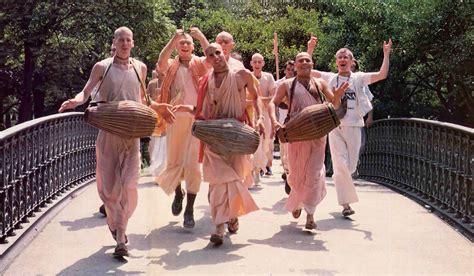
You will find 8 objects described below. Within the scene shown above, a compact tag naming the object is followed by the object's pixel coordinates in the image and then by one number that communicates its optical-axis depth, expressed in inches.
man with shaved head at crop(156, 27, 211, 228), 310.2
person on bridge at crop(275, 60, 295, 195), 407.8
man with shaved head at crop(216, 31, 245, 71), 323.9
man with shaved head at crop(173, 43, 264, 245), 273.4
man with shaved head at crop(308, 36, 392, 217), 340.5
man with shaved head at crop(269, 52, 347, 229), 300.8
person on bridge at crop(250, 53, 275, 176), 441.4
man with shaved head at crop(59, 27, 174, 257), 253.8
